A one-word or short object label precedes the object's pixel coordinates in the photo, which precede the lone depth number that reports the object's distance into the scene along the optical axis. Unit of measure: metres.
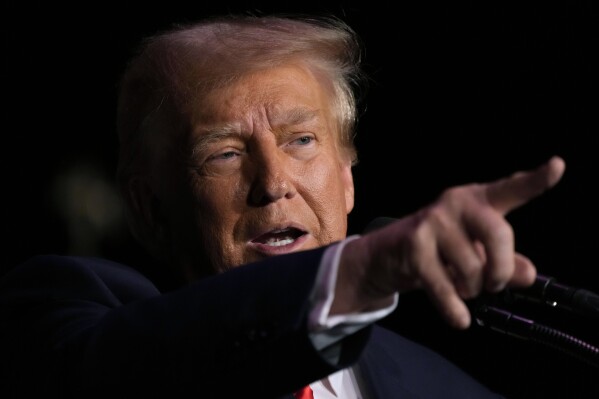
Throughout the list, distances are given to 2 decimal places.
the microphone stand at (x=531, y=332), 4.60
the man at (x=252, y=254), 4.45
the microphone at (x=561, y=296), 4.57
